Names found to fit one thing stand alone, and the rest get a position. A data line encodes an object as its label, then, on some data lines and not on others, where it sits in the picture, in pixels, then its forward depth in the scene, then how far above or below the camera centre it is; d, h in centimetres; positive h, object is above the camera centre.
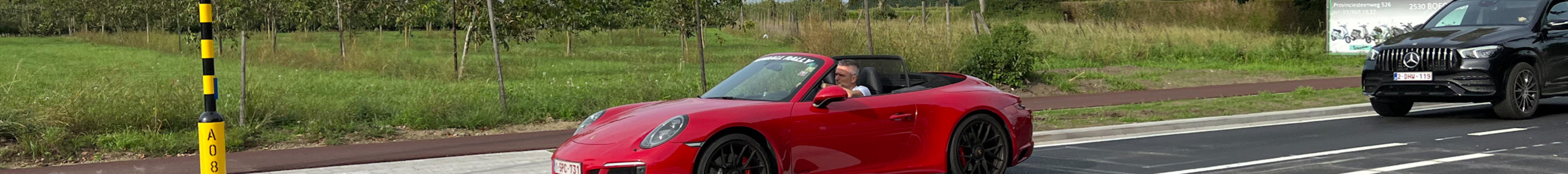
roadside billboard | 2858 -31
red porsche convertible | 628 -57
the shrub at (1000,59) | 1920 -67
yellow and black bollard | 690 -49
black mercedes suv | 1285 -59
